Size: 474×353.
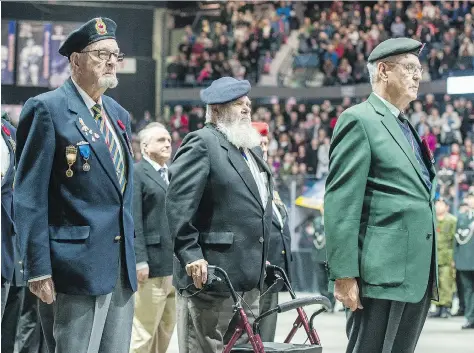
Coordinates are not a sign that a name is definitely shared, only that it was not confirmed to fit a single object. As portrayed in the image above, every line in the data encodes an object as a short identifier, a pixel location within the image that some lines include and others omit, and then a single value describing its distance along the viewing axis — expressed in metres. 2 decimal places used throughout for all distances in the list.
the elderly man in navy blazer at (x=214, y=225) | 10.33
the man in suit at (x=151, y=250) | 15.07
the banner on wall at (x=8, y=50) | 39.51
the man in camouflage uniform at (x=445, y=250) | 28.18
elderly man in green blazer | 8.79
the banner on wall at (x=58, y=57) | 38.70
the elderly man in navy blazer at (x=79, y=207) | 8.44
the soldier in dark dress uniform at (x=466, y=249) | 27.16
